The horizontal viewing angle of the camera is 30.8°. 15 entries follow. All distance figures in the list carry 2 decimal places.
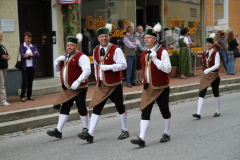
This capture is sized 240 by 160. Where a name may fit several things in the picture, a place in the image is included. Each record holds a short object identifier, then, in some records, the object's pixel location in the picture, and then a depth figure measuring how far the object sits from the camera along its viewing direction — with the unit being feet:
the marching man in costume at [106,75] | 24.21
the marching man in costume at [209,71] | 31.01
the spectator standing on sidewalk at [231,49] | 60.78
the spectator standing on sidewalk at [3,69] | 33.73
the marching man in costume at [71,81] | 24.68
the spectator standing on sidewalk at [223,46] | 61.31
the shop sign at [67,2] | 41.45
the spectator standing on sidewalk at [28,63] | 35.37
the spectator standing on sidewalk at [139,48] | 46.65
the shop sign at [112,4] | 48.91
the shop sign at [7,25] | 37.68
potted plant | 54.54
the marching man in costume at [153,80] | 22.62
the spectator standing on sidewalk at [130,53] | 44.93
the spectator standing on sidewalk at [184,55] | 53.72
